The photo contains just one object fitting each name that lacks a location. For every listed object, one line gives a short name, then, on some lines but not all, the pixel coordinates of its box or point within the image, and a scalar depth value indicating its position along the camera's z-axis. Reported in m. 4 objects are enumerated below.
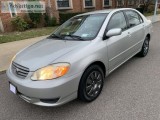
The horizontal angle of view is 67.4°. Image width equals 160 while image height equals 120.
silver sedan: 1.75
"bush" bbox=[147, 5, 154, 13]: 13.94
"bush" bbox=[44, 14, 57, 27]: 8.14
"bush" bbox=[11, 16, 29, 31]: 7.17
